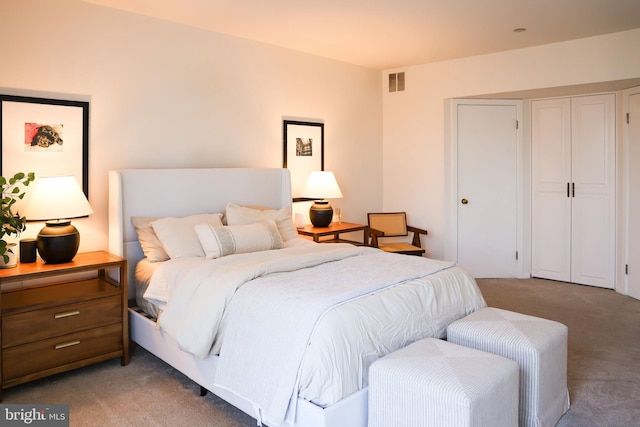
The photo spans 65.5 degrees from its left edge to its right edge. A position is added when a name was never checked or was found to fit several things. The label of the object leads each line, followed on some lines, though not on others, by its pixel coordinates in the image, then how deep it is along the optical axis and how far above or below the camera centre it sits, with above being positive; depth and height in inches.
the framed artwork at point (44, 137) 127.3 +20.2
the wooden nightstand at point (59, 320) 112.5 -25.9
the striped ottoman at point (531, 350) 94.9 -27.3
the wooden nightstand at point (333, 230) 184.4 -7.2
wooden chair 225.3 -6.7
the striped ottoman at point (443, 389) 76.7 -28.6
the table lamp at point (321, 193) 193.3 +7.3
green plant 112.7 -1.7
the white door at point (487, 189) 222.8 +10.0
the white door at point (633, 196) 188.4 +5.5
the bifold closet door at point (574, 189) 205.2 +9.2
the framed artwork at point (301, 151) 198.1 +25.0
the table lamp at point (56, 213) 122.0 -0.1
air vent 233.6 +61.2
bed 86.6 -18.9
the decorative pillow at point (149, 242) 138.6 -8.5
